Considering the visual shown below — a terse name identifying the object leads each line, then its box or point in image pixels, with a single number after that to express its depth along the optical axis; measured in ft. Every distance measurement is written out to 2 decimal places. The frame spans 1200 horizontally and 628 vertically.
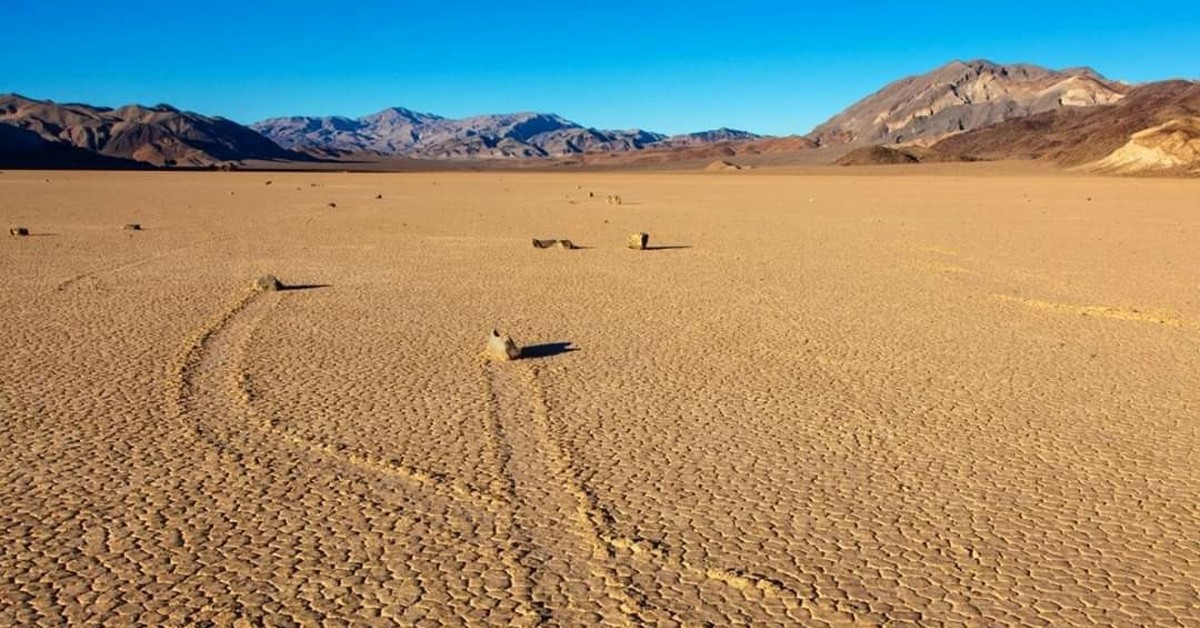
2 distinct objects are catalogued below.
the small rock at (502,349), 27.45
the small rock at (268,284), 39.32
